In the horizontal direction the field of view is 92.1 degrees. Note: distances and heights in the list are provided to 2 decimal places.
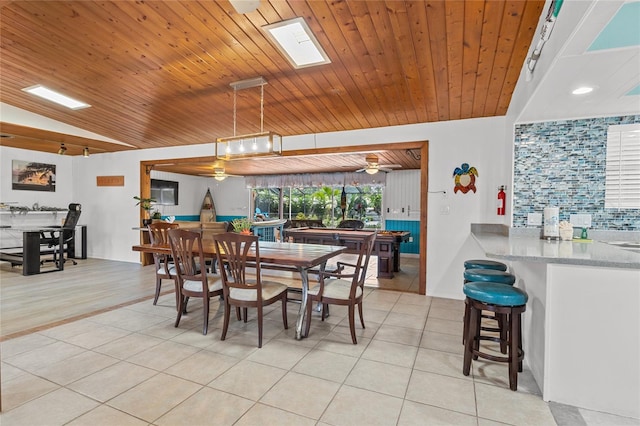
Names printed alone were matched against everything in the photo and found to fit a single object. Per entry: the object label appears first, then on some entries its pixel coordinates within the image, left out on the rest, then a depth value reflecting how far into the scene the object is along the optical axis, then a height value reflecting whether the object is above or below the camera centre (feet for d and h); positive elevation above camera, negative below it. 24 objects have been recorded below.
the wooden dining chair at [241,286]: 8.44 -2.30
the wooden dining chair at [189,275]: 9.36 -2.21
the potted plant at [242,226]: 12.31 -0.78
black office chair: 18.89 -1.67
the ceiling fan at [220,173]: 23.85 +2.65
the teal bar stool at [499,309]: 6.58 -2.19
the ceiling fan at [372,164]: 17.72 +2.55
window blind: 9.30 +1.30
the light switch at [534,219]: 10.62 -0.34
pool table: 17.93 -2.01
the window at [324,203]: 29.96 +0.42
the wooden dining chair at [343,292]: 8.97 -2.56
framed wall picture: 21.66 +2.08
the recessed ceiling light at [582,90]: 7.63 +3.00
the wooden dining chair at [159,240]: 11.59 -1.45
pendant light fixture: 10.80 +2.34
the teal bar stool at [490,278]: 7.86 -1.80
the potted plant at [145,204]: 20.80 +0.11
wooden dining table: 8.87 -1.52
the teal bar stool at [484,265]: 9.13 -1.70
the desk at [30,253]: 17.17 -2.74
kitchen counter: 5.70 -2.26
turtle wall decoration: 13.50 +1.35
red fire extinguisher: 12.22 +0.35
